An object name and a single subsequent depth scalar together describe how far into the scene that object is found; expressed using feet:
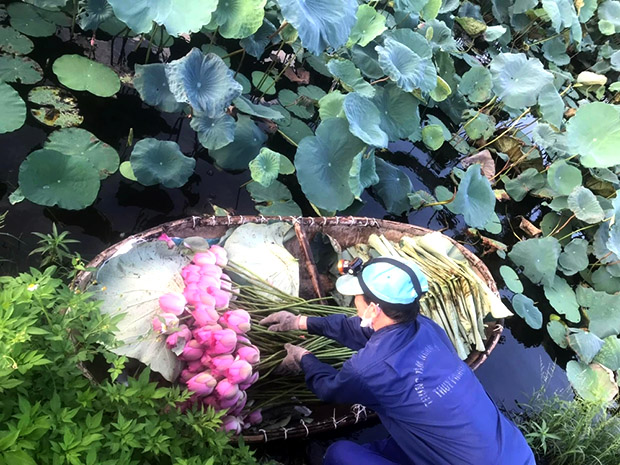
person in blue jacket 5.29
